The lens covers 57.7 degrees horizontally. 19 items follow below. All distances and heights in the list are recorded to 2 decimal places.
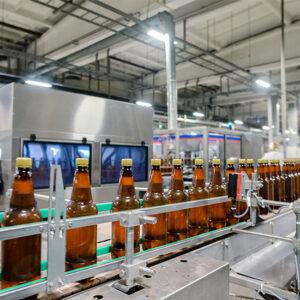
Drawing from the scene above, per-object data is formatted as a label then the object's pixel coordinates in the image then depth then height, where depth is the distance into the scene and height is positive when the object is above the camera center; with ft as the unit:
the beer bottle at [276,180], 4.61 -0.36
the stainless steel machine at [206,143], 14.54 +0.93
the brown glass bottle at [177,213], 2.94 -0.59
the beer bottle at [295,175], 5.51 -0.33
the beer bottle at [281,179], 4.78 -0.36
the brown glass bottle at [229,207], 3.63 -0.66
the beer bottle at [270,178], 4.38 -0.32
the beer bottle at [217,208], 3.44 -0.64
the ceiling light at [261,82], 18.97 +5.42
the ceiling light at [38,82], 17.99 +5.17
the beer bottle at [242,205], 3.75 -0.65
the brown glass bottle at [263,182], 4.18 -0.37
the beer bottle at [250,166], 4.11 -0.11
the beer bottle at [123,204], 2.46 -0.42
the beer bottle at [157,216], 2.71 -0.56
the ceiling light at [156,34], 12.84 +5.99
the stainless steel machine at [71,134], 8.50 +0.91
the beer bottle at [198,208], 3.18 -0.58
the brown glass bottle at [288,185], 5.08 -0.49
